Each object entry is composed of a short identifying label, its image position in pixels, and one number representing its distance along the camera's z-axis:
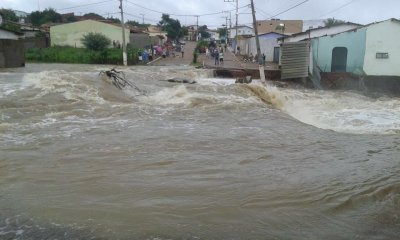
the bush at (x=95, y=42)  41.69
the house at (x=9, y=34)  31.84
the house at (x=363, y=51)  23.19
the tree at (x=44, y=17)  73.50
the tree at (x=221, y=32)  105.61
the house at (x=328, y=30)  29.72
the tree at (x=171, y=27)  87.06
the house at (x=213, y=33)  115.39
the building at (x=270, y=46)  38.56
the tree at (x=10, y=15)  61.42
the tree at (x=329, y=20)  56.31
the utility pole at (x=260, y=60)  23.86
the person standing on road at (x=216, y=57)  36.17
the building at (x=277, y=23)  62.25
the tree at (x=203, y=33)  115.54
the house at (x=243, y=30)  90.25
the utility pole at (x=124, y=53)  34.51
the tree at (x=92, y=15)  85.46
